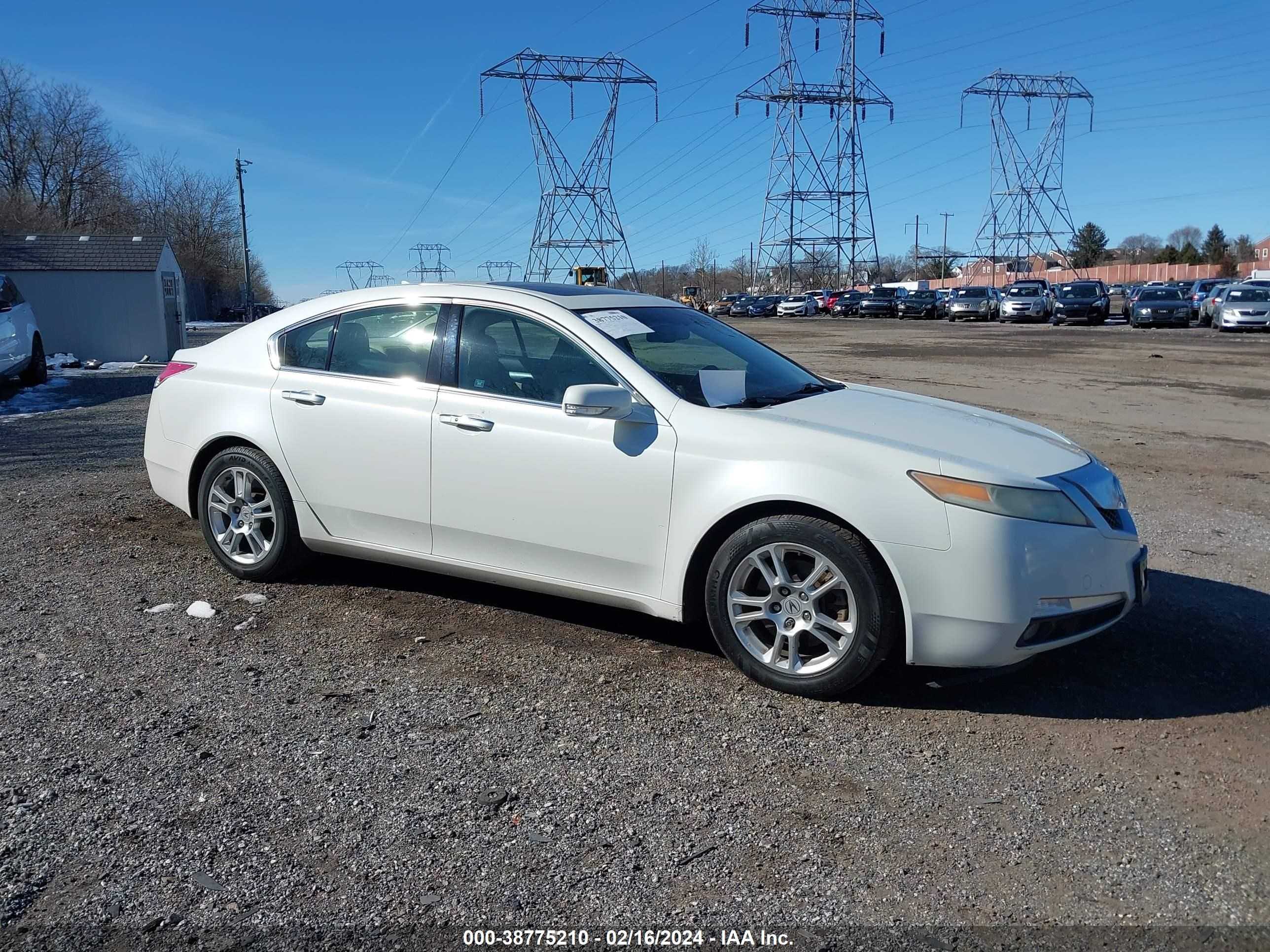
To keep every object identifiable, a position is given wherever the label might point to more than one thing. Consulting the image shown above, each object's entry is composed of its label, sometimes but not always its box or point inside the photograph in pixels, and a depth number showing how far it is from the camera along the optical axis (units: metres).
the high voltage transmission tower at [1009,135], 78.75
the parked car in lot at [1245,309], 35.25
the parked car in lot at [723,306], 78.44
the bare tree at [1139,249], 124.50
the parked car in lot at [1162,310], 40.72
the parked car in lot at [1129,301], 48.34
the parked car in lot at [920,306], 58.84
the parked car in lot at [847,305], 67.75
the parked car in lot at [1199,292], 43.34
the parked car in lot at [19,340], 14.81
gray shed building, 22.52
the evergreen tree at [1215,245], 102.94
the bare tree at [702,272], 138.88
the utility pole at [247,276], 56.20
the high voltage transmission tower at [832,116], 68.31
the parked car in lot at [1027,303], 48.75
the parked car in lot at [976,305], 53.81
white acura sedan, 3.90
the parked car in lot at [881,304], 61.56
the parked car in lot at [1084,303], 46.12
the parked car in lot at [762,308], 74.69
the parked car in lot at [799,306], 70.62
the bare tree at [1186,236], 122.75
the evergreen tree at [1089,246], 116.81
